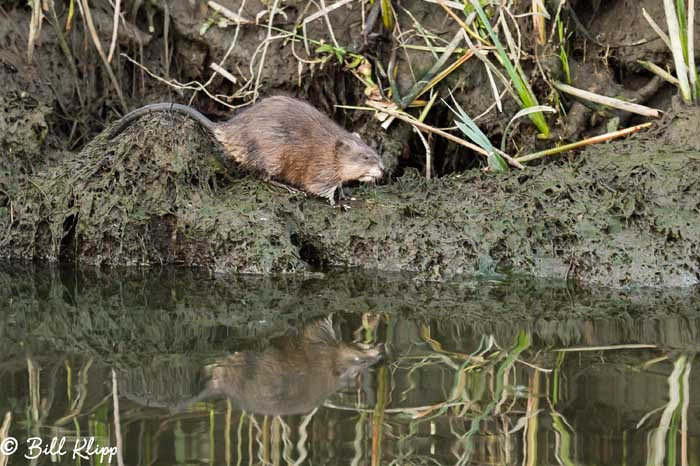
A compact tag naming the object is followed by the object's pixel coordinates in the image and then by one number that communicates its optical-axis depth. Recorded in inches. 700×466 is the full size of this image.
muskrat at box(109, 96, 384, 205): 432.1
